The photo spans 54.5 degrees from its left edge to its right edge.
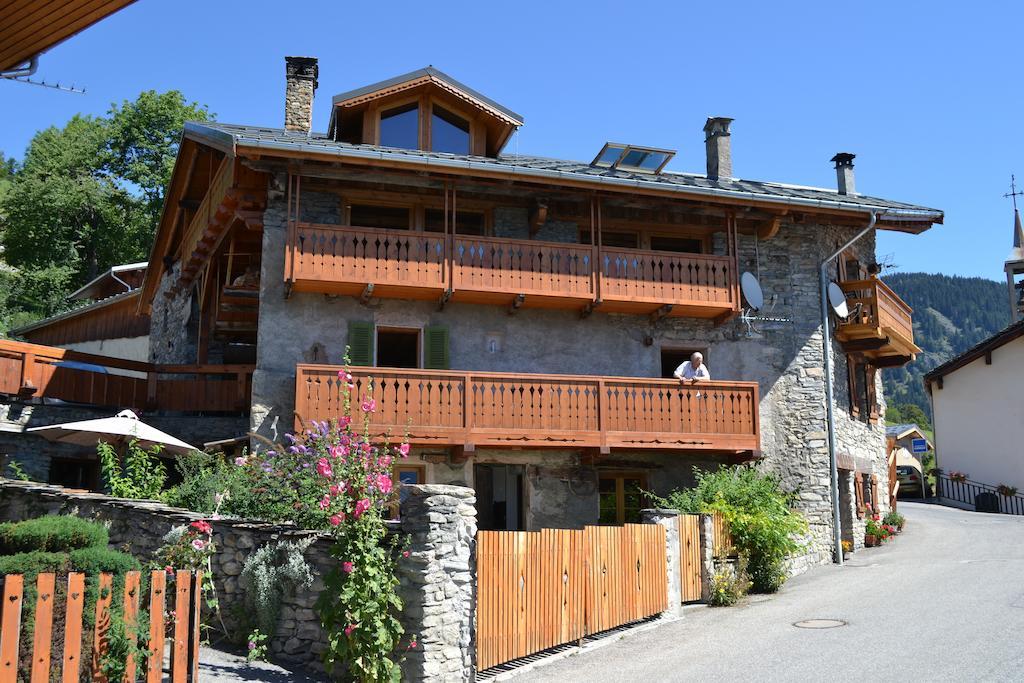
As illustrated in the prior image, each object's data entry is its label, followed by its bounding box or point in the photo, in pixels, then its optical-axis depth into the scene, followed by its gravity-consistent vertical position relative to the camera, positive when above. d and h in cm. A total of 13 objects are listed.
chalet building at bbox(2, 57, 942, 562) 1714 +329
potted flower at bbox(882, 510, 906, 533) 2284 -103
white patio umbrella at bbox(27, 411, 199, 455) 1391 +63
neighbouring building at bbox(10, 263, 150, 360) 3045 +498
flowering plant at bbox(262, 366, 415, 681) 955 -89
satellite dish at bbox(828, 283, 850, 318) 2038 +358
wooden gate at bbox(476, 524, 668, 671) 1053 -127
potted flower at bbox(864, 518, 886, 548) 2083 -123
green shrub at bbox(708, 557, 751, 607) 1449 -163
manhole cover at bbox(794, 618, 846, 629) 1262 -188
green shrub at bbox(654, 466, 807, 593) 1552 -63
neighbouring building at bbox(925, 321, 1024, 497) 3192 +214
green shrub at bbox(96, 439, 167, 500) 1354 +4
